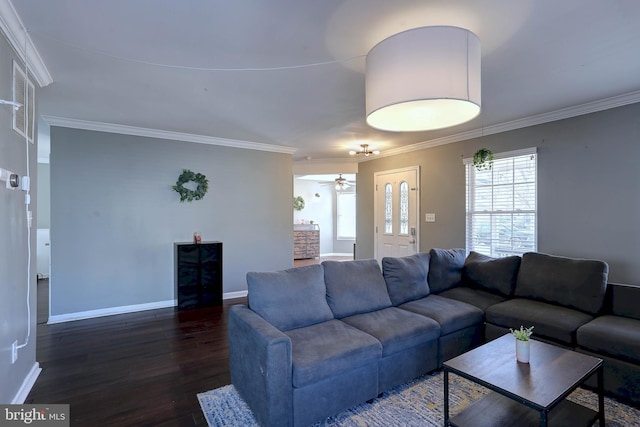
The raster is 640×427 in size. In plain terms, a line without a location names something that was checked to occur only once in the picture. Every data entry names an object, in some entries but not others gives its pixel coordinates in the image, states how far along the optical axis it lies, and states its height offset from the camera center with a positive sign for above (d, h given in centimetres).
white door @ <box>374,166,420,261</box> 555 +4
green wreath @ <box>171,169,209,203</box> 467 +43
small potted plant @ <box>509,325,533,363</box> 190 -81
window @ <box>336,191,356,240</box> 1050 -6
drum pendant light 173 +84
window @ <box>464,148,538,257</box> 406 +12
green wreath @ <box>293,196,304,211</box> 991 +36
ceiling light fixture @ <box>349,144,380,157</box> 545 +117
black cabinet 443 -86
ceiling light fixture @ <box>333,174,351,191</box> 772 +79
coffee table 165 -91
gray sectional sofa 194 -87
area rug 204 -135
